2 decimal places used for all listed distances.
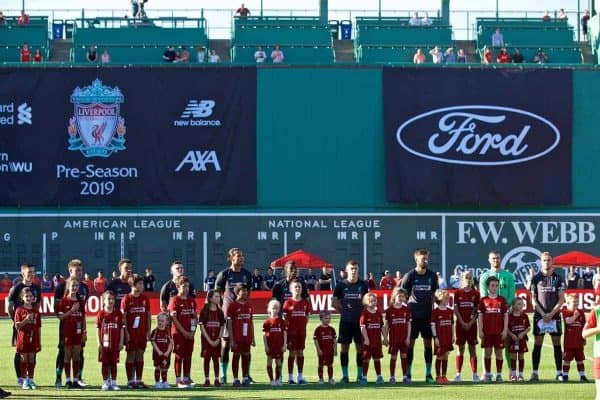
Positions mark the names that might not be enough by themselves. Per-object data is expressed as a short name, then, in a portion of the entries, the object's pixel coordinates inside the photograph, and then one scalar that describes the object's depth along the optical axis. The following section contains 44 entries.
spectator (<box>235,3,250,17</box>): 44.79
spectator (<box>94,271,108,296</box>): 36.00
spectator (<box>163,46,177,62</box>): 41.69
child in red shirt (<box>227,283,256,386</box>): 19.59
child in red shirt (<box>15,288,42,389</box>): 19.14
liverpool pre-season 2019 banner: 39.09
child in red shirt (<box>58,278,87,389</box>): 19.20
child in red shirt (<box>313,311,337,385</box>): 19.67
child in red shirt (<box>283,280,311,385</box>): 19.80
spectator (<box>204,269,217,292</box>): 35.00
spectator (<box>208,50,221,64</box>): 41.88
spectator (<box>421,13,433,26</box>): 44.50
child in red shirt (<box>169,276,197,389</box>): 19.45
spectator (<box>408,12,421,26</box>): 44.50
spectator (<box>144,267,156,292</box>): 35.74
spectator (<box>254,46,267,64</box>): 42.27
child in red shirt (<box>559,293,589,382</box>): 19.91
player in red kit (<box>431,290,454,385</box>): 19.94
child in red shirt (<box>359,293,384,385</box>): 19.73
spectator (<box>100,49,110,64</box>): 41.58
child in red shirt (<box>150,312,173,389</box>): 19.30
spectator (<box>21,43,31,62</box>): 41.59
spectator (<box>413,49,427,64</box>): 42.34
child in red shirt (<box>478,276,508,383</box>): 19.83
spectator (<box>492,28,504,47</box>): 43.84
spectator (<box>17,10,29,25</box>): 43.88
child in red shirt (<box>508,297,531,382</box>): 19.97
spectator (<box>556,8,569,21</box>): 46.03
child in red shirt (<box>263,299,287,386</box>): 19.44
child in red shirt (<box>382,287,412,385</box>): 19.67
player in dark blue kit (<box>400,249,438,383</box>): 19.92
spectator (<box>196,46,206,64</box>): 41.88
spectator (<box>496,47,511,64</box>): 42.34
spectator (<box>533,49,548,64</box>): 42.88
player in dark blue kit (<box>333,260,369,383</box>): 19.94
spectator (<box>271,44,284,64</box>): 42.22
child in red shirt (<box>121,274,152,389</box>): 19.27
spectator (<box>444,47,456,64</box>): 42.38
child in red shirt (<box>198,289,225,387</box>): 19.58
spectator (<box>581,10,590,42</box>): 45.88
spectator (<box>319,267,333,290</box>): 36.97
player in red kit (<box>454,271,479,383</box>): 20.00
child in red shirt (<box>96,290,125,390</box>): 18.89
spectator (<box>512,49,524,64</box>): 42.38
